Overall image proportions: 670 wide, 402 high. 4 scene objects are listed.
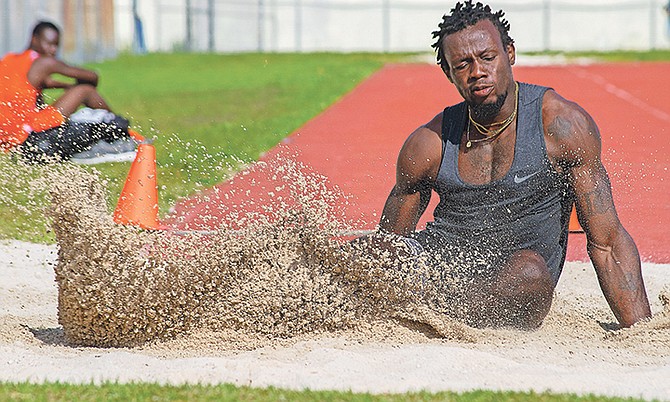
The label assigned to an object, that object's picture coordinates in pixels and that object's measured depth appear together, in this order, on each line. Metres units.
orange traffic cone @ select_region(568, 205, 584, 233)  13.86
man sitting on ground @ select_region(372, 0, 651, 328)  9.66
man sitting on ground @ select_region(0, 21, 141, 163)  20.59
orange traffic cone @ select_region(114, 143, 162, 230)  14.02
